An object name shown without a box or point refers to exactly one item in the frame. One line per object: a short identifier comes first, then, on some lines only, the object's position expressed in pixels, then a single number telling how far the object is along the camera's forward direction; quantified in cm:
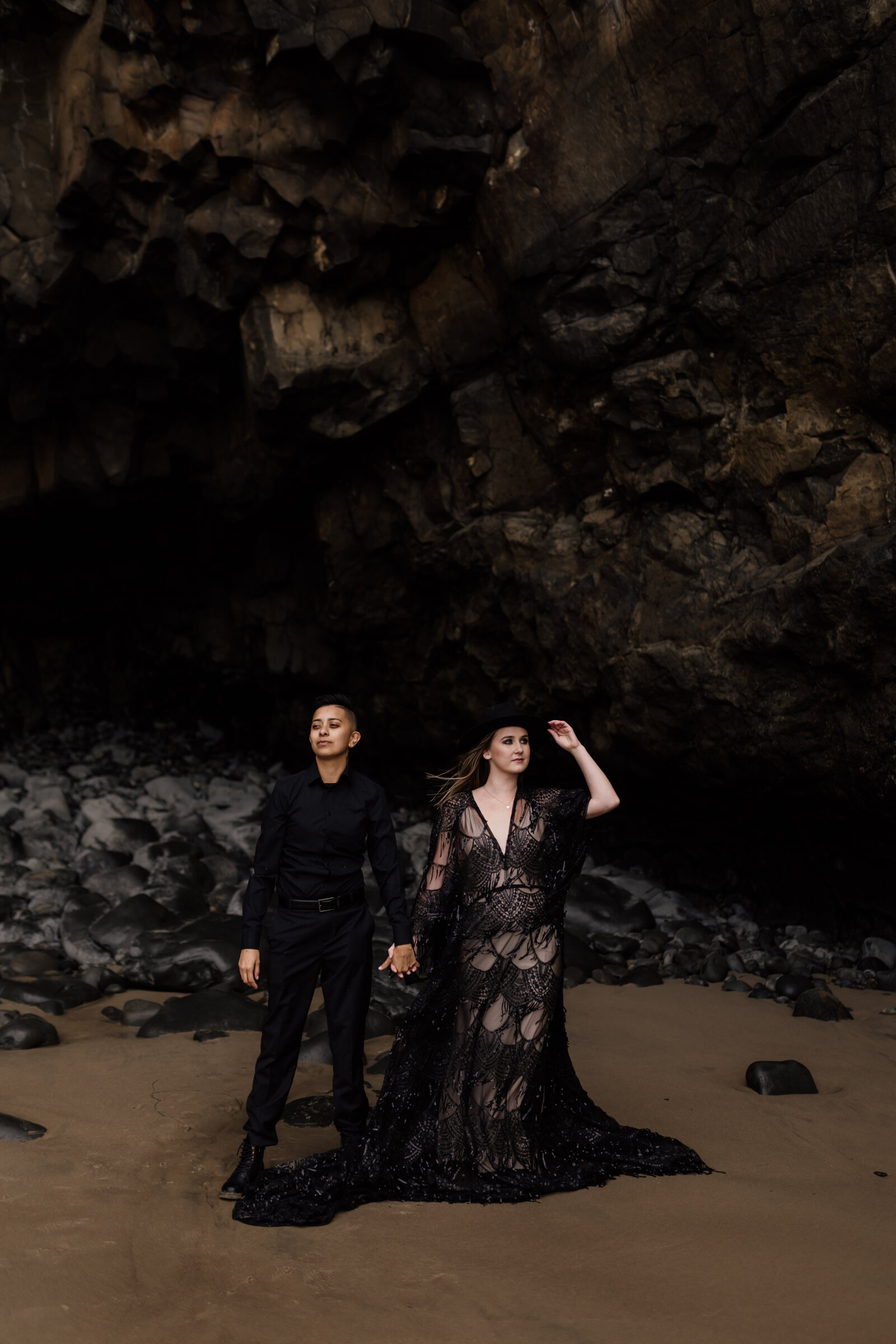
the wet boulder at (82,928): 660
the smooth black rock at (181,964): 604
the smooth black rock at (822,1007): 520
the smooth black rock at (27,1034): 487
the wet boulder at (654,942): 683
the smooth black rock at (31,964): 629
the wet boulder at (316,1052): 480
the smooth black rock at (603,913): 725
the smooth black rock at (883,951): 603
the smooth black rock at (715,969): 618
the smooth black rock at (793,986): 563
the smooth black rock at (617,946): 679
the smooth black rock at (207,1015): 521
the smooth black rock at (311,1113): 407
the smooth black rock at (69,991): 574
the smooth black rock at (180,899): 754
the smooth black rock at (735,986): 589
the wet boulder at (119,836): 932
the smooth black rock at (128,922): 671
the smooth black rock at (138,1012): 539
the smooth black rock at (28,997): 554
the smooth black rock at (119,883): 798
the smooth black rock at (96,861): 852
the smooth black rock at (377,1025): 522
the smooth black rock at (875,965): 600
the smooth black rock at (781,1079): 421
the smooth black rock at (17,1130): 372
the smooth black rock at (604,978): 623
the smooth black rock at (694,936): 688
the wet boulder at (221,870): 854
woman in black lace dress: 335
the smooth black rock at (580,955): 641
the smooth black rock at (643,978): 616
